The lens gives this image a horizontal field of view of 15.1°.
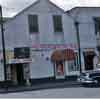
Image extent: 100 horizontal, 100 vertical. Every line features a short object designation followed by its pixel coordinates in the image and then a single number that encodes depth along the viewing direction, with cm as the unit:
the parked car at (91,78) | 2656
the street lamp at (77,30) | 3741
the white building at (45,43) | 3428
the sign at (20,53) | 3409
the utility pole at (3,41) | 3291
